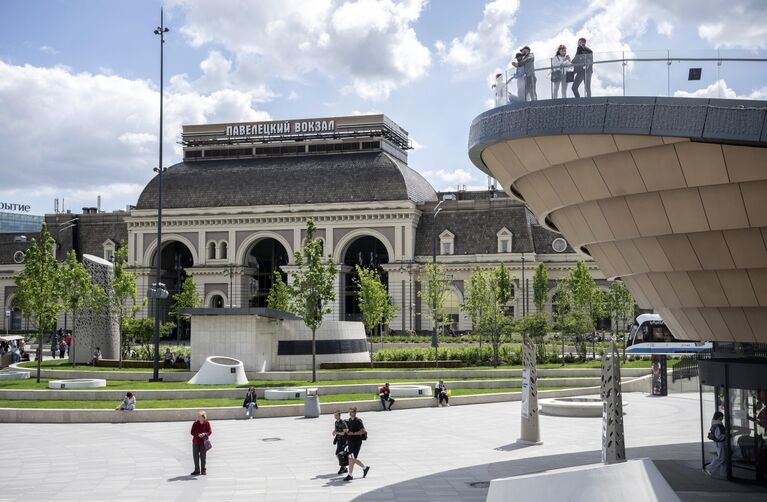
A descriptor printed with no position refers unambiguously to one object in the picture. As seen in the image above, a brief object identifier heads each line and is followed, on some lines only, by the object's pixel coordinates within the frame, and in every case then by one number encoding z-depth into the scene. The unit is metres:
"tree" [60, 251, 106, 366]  51.00
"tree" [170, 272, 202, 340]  71.25
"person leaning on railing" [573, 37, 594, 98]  16.75
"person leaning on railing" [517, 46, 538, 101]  17.47
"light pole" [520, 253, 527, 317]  80.88
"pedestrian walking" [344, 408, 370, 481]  21.48
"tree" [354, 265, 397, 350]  64.56
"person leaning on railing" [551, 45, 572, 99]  17.02
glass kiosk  19.45
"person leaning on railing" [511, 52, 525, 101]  17.69
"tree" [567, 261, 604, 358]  60.16
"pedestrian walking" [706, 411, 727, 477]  20.55
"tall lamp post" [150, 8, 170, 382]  42.94
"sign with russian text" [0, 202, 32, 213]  166.51
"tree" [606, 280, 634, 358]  61.12
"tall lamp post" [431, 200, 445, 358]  53.06
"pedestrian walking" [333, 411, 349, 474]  21.73
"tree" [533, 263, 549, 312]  75.81
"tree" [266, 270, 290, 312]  63.21
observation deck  15.11
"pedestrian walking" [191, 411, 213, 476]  21.77
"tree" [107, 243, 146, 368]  52.81
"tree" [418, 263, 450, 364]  61.26
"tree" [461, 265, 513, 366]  54.16
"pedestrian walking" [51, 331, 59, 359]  64.65
